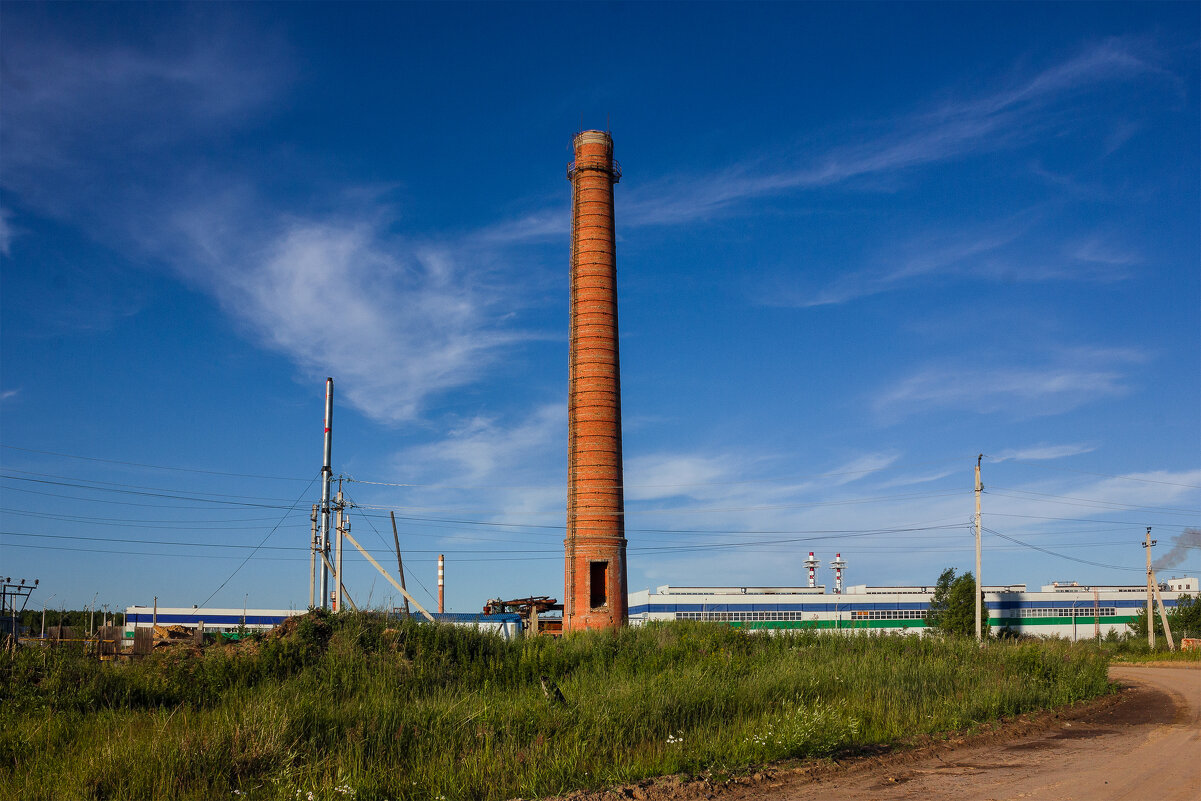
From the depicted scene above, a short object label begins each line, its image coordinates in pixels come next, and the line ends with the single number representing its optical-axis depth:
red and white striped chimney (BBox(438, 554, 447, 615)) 48.06
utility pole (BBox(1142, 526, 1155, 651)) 43.98
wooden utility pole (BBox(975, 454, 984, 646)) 34.37
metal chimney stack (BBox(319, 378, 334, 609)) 29.54
